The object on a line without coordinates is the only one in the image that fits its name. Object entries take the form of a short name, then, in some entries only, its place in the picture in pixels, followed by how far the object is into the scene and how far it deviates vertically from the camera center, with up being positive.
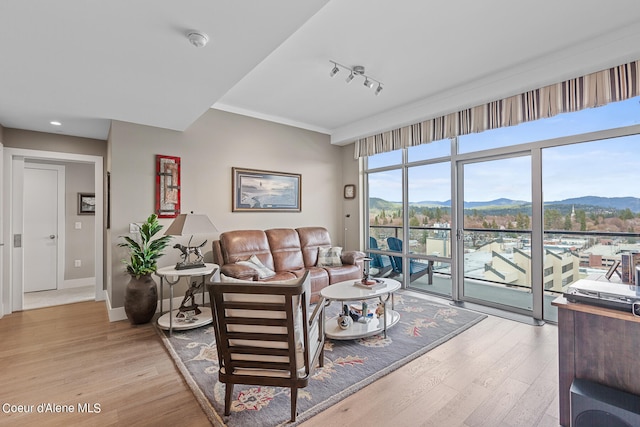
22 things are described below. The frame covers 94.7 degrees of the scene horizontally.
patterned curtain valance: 2.70 +1.22
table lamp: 3.11 -0.12
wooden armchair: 1.69 -0.70
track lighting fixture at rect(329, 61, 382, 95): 3.11 +1.59
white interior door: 4.74 -0.17
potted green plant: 3.32 -0.67
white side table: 3.08 -1.12
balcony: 3.18 -0.57
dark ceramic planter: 3.31 -0.93
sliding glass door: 3.67 -0.21
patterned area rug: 1.88 -1.22
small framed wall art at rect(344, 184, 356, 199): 5.61 +0.48
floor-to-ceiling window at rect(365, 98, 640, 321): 3.04 +0.09
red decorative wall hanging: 3.80 +0.40
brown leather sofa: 3.86 -0.55
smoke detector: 1.87 +1.15
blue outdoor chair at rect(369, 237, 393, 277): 5.23 -0.83
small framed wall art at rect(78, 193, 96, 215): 5.12 +0.24
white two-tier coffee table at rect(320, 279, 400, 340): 2.78 -1.08
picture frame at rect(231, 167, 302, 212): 4.45 +0.41
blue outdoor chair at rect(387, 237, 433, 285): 4.68 -0.82
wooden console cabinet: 1.51 -0.72
